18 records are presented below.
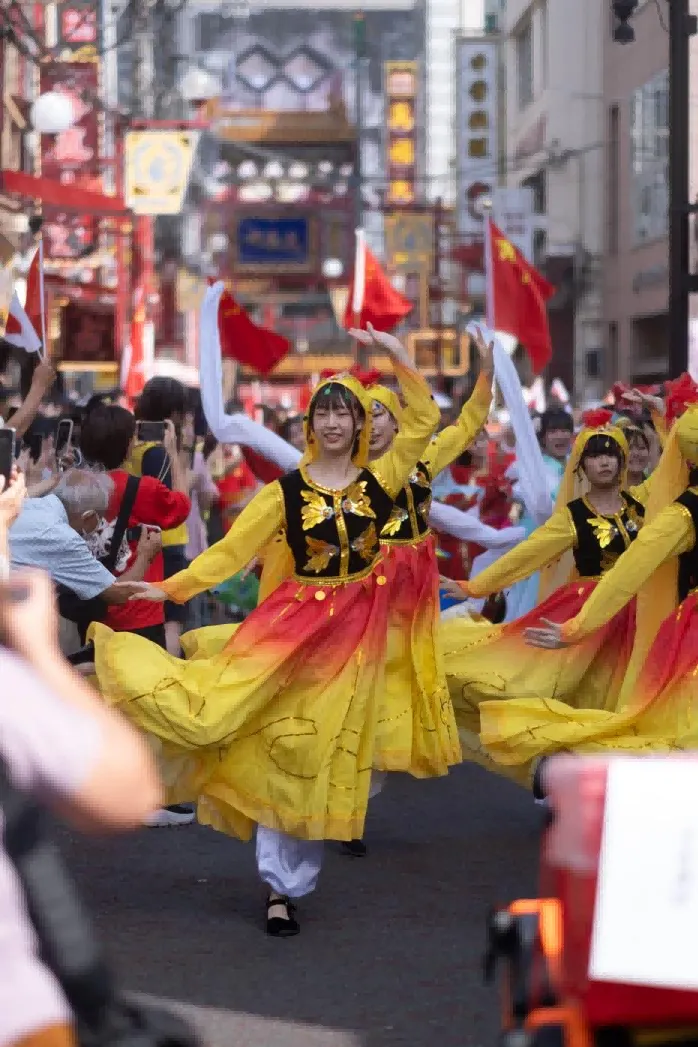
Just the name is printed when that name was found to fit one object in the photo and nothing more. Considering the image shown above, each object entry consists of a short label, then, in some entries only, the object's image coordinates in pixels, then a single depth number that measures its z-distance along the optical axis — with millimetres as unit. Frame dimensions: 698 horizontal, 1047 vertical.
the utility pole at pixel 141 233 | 26541
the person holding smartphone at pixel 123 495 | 8219
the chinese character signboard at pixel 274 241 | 67375
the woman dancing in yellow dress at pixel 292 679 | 6438
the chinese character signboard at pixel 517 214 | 37438
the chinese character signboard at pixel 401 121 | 87500
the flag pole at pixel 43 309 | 13736
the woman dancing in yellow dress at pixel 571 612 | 7758
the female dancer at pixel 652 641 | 6539
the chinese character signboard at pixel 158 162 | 27797
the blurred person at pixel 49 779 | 2484
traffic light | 15477
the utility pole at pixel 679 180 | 14898
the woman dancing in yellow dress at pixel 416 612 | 7465
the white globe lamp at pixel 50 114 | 20391
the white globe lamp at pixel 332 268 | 61438
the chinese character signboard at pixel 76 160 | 32469
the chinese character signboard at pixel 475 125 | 51906
